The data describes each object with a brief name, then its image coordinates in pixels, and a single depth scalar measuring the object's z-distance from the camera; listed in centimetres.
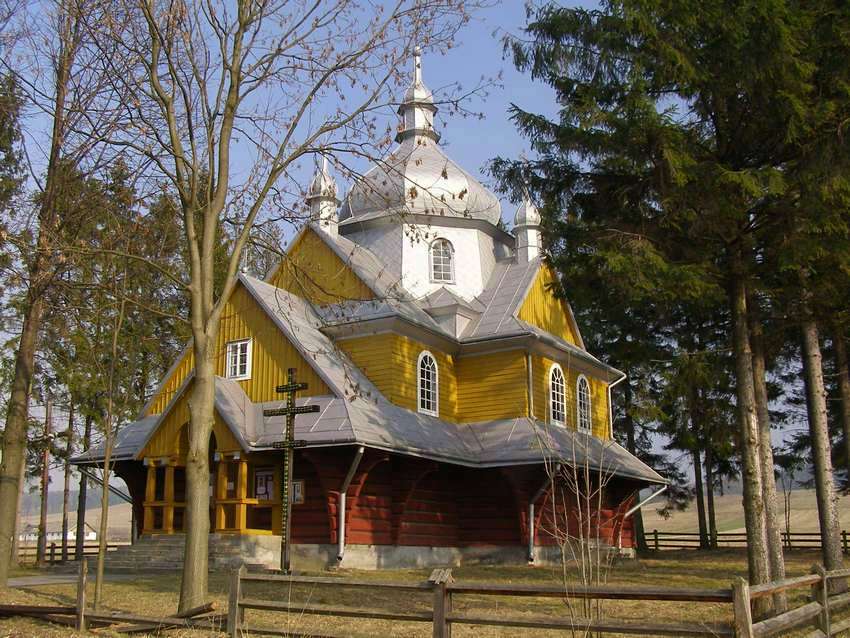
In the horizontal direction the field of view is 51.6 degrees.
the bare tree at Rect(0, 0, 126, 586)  1231
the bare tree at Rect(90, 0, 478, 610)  1051
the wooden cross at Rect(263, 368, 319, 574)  1513
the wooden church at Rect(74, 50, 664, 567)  1800
